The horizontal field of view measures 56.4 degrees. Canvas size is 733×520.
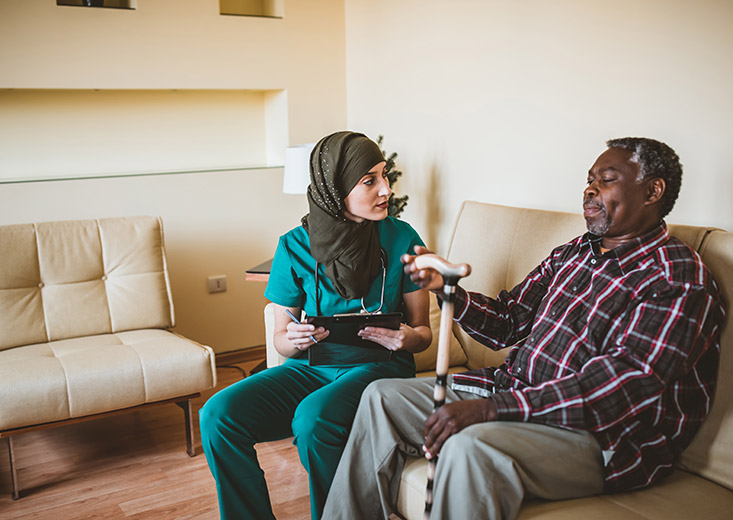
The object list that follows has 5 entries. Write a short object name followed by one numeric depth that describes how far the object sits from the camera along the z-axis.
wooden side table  3.07
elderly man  1.50
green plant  3.21
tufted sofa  2.42
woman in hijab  1.90
